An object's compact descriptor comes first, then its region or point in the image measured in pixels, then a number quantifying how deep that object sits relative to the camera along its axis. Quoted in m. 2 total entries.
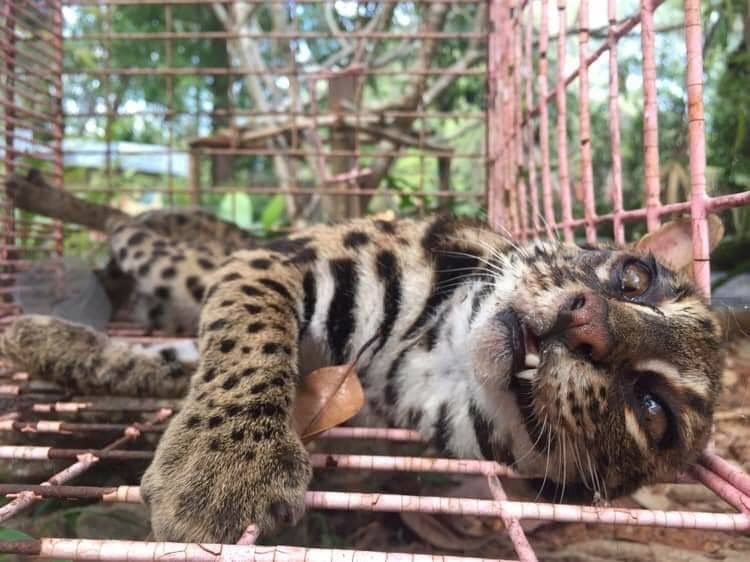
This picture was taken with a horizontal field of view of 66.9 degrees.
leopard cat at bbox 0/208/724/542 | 0.15
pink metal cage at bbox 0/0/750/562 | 0.11
